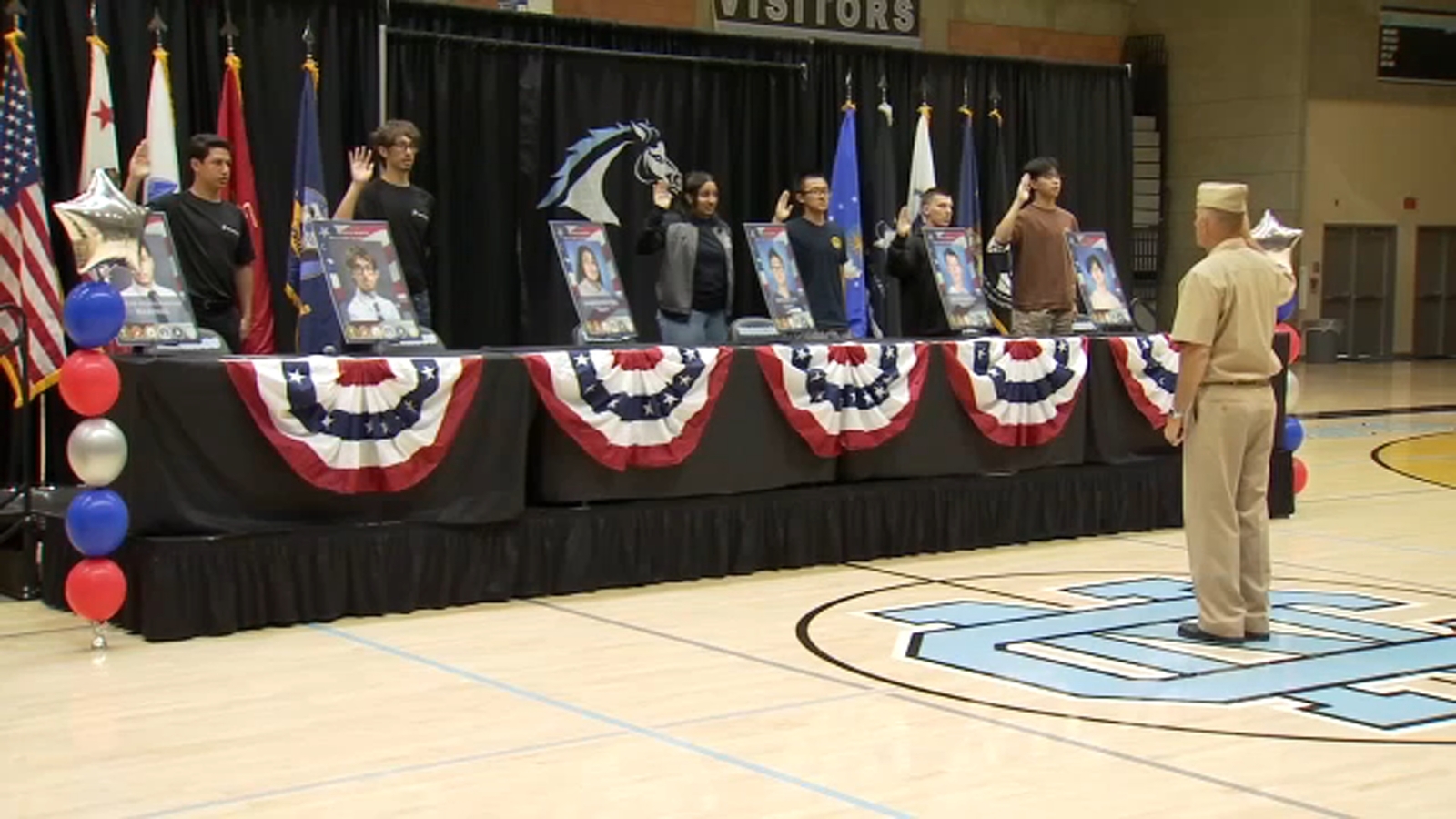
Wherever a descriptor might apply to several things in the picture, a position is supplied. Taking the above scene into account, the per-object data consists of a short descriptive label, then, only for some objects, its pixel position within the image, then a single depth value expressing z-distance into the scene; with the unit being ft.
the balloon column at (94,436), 19.16
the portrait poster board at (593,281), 25.32
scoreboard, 70.85
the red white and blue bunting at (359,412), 20.67
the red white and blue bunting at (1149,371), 28.66
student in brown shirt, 29.40
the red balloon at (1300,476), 31.40
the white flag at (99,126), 28.32
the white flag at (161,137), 28.91
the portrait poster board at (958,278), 29.25
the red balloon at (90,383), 19.16
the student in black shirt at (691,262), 29.19
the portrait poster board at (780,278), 27.32
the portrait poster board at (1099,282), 30.37
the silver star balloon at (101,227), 19.76
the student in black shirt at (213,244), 23.52
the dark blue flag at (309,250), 28.25
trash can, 71.97
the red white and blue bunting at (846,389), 25.04
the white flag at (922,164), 42.63
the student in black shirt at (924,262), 30.04
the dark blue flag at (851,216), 38.32
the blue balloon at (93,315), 19.25
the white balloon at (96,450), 19.07
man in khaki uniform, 19.26
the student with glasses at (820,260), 29.37
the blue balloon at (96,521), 19.21
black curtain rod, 36.60
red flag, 30.25
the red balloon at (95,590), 19.34
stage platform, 20.30
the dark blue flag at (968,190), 42.78
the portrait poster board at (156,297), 20.93
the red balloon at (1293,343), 30.40
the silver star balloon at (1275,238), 28.73
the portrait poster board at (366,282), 22.76
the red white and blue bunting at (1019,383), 26.91
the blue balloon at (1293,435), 31.09
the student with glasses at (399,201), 24.75
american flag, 25.39
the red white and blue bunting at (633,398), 22.91
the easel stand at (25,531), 22.06
